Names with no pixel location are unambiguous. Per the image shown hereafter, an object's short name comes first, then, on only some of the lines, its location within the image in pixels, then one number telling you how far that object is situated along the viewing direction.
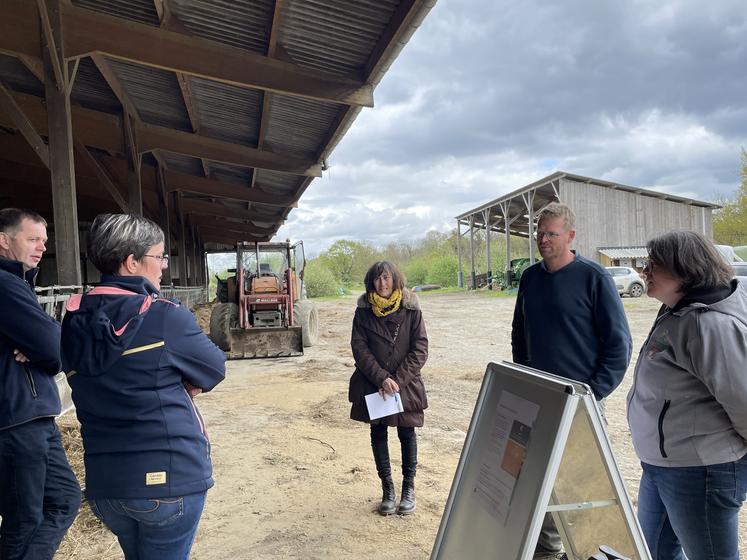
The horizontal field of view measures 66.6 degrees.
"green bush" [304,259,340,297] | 42.28
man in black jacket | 2.17
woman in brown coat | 3.53
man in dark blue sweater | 2.83
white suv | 21.92
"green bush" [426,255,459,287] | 44.47
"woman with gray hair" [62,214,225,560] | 1.68
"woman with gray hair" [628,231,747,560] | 1.86
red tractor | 10.72
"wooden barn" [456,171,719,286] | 24.95
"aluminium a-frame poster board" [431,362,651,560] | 1.80
